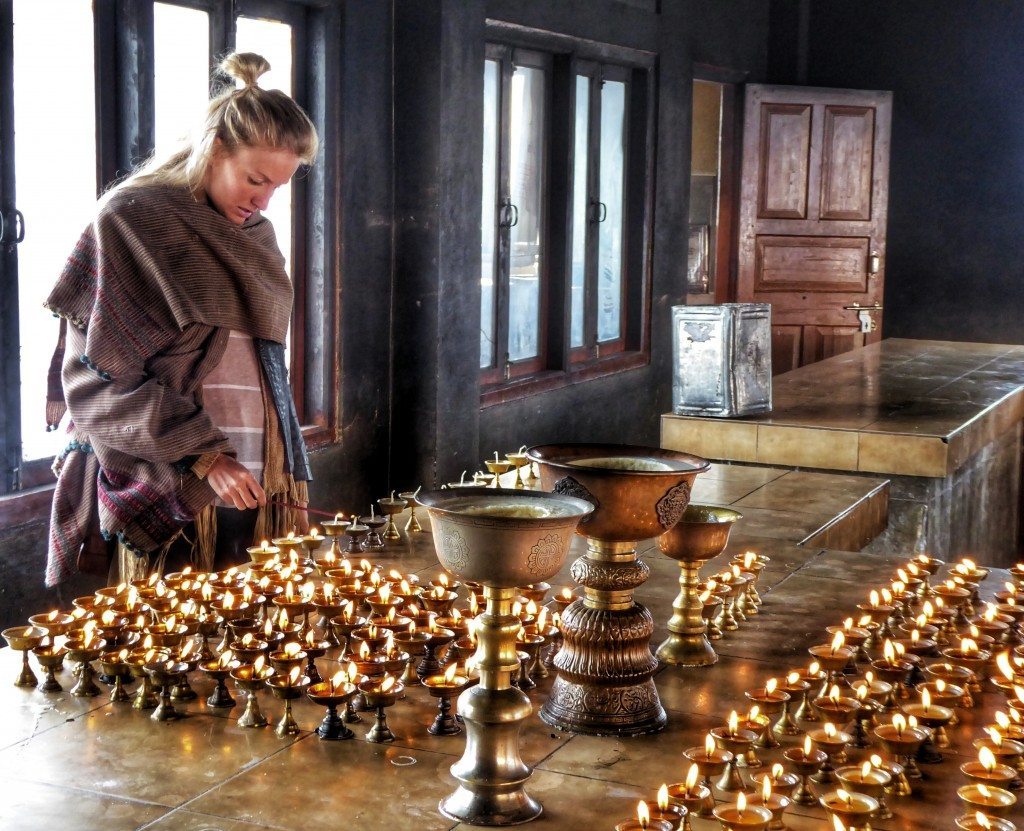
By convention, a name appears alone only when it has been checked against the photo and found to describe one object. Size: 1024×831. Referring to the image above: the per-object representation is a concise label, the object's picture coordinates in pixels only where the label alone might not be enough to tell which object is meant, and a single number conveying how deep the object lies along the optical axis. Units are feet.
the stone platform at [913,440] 18.99
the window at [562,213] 24.12
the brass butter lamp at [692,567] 9.30
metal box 19.27
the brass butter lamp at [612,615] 7.75
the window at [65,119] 14.51
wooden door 32.45
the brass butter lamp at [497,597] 6.41
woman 9.59
